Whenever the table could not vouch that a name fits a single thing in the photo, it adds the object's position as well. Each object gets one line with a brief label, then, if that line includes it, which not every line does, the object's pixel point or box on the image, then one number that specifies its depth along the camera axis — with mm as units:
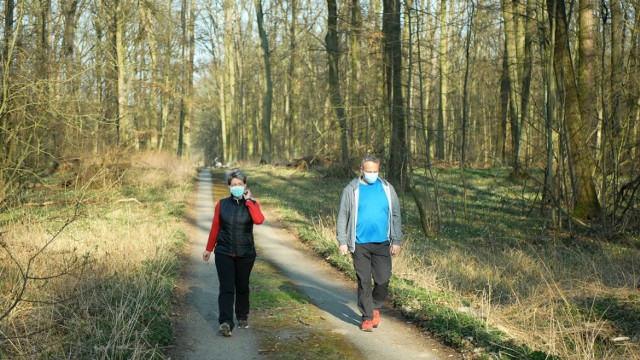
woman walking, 7278
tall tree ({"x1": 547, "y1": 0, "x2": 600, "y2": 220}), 15461
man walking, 7461
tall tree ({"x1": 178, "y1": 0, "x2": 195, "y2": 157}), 40594
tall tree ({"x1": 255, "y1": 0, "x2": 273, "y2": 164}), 38438
